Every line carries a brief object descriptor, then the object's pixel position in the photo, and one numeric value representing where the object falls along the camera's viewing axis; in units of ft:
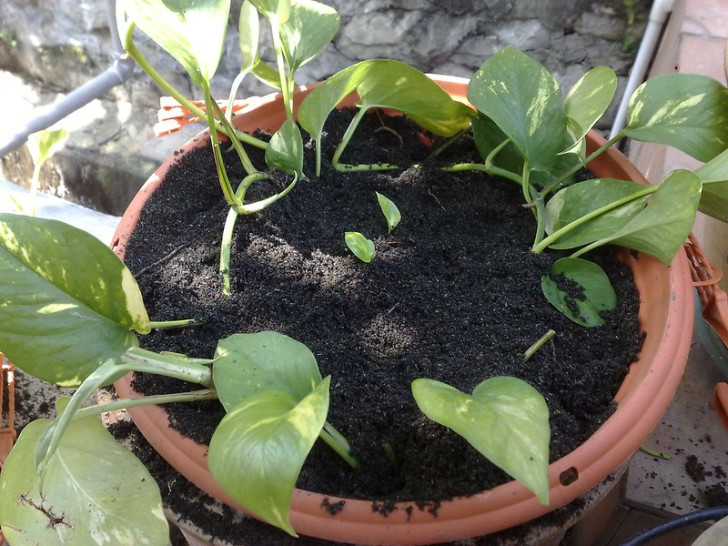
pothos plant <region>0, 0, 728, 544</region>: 1.48
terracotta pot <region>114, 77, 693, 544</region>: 1.66
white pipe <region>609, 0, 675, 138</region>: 3.87
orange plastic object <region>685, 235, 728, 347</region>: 2.24
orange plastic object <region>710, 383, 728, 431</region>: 2.24
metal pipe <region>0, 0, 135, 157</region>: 3.76
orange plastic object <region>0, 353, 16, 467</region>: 2.66
